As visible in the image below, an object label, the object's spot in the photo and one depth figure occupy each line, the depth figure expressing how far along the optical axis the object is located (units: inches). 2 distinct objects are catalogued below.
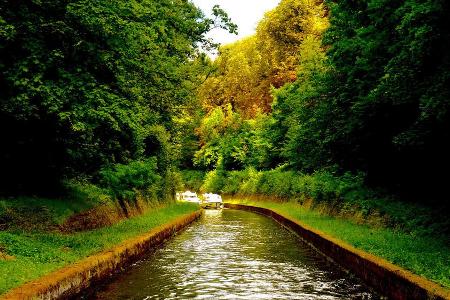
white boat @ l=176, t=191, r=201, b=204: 2353.2
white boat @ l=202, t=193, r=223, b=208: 2174.5
